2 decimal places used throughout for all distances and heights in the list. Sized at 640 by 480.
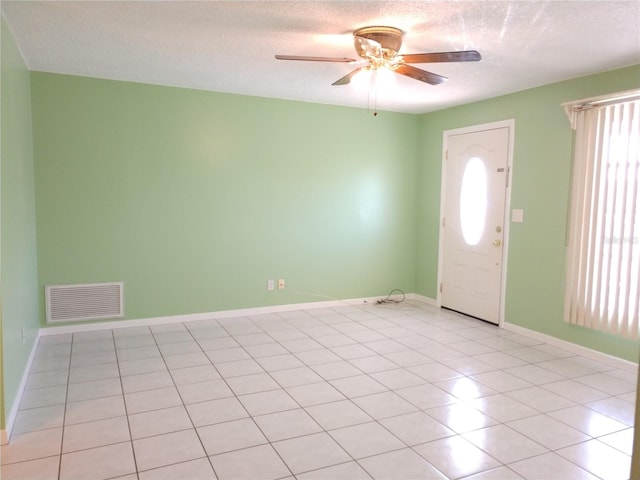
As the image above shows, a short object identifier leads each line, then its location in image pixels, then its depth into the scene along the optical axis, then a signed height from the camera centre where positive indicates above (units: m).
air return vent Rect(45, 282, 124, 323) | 4.21 -0.93
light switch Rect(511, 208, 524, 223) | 4.53 -0.03
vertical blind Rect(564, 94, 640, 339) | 3.53 -0.05
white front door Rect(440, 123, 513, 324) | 4.79 -0.10
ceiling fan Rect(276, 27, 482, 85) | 2.74 +0.98
